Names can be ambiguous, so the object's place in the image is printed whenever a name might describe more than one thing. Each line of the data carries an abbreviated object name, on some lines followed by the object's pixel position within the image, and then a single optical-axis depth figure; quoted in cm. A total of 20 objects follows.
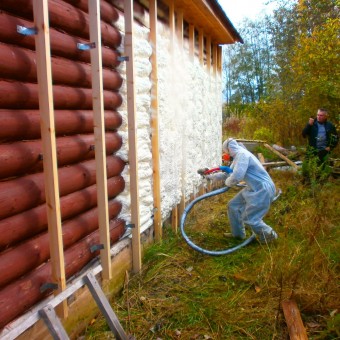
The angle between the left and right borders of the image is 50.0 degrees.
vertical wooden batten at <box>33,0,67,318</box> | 220
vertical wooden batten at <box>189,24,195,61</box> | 606
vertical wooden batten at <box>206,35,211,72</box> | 737
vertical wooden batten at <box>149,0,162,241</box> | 441
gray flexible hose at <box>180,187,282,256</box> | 457
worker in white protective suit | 471
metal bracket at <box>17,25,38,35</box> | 221
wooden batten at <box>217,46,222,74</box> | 831
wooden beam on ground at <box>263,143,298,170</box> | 914
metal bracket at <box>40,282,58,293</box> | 250
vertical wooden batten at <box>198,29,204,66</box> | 665
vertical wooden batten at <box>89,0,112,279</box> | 280
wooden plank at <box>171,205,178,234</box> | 553
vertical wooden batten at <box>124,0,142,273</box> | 353
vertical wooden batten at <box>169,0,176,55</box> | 505
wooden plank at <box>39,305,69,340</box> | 228
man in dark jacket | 809
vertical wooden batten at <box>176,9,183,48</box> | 550
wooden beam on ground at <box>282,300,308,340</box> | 283
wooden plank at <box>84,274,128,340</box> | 274
